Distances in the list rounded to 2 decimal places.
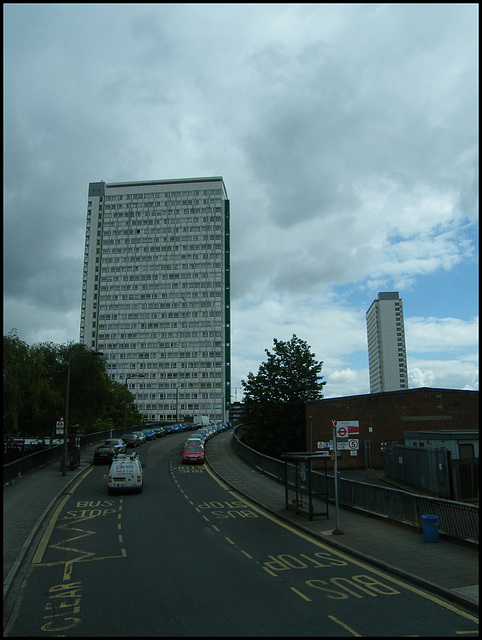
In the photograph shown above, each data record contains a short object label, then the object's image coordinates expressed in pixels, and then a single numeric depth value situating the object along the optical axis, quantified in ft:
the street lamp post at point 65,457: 101.66
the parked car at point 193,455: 127.44
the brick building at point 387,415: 128.88
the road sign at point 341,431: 56.44
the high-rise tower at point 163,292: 440.45
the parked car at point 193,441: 140.79
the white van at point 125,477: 80.74
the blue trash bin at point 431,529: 46.03
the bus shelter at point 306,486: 60.23
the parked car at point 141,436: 185.45
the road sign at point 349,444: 58.08
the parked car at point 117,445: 141.38
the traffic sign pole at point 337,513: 51.44
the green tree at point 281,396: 142.31
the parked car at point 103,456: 126.14
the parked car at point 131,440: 175.01
